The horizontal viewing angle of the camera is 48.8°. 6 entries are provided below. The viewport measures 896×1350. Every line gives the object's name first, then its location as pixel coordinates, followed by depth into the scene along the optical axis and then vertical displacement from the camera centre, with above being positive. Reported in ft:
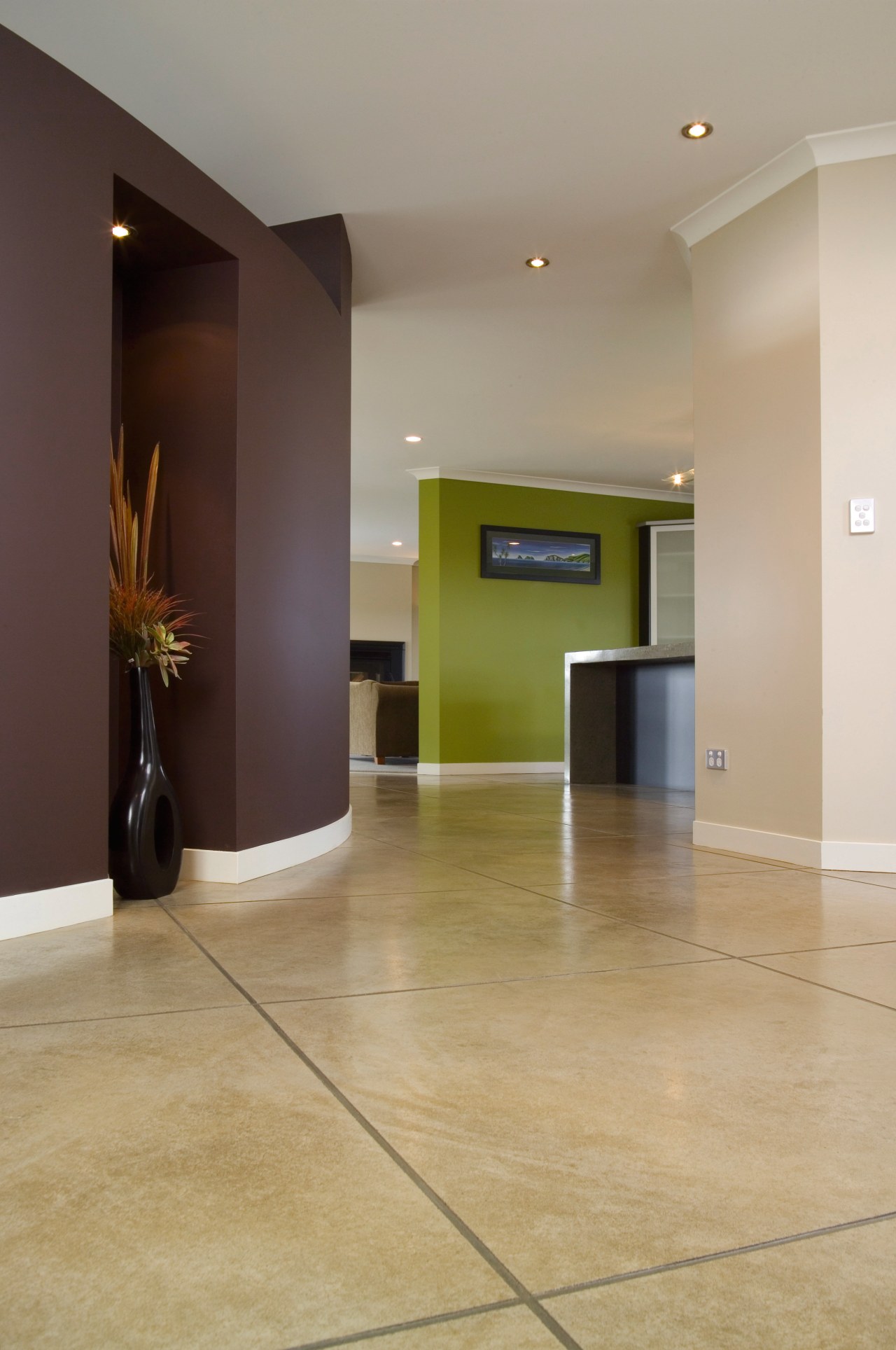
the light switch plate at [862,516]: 10.21 +1.67
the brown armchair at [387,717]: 27.27 -1.07
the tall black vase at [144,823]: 8.20 -1.21
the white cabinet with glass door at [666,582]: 28.32 +2.76
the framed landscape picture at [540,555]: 26.50 +3.37
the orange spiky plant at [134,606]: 8.38 +0.63
